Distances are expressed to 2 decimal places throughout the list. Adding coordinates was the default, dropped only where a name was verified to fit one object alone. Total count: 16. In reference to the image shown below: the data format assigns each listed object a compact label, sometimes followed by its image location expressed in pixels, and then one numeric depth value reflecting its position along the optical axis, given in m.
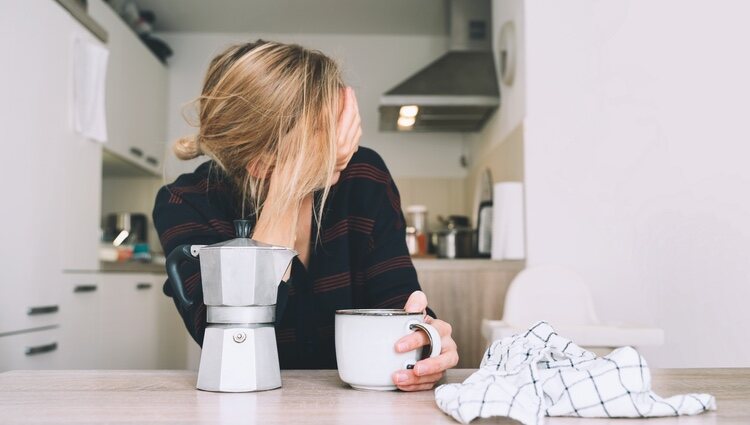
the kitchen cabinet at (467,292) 2.15
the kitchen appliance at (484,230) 2.40
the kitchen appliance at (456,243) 2.57
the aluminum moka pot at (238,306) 0.69
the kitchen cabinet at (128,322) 2.62
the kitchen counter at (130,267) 2.65
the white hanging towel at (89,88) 2.36
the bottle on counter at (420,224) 3.11
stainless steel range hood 2.76
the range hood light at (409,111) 2.87
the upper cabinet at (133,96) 2.83
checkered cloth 0.55
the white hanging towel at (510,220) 2.15
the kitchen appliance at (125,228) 3.26
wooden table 0.57
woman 0.90
